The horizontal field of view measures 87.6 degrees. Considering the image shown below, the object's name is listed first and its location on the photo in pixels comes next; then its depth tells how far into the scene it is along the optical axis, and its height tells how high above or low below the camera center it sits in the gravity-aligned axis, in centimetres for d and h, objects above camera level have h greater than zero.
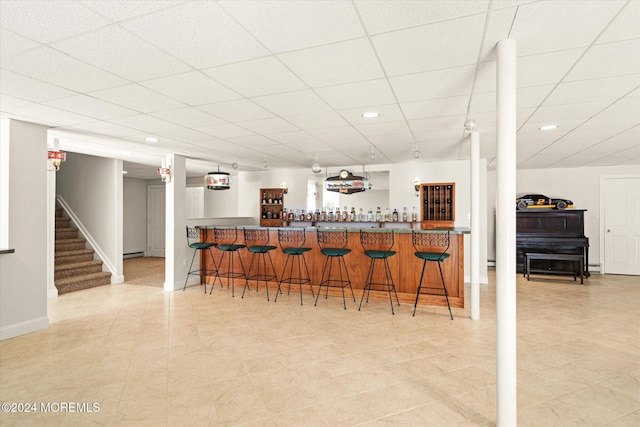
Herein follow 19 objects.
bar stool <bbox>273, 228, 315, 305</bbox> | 591 -78
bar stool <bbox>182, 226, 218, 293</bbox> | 660 -77
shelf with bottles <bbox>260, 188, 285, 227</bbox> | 874 +22
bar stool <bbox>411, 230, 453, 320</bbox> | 504 -46
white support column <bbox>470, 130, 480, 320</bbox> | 421 -15
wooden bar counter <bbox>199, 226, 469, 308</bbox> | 501 -84
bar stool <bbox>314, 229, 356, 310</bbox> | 561 -77
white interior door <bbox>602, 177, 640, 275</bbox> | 751 -25
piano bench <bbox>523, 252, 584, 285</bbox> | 677 -92
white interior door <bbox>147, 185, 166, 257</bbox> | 1042 -21
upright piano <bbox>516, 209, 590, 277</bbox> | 720 -48
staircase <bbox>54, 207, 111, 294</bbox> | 609 -97
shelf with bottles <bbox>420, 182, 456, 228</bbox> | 716 +21
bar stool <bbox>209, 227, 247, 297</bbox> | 639 -73
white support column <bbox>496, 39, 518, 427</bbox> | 215 -24
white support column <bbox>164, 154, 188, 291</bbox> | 620 -22
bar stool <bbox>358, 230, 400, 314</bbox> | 533 -53
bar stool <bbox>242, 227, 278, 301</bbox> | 614 -78
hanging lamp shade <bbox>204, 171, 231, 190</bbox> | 580 +60
